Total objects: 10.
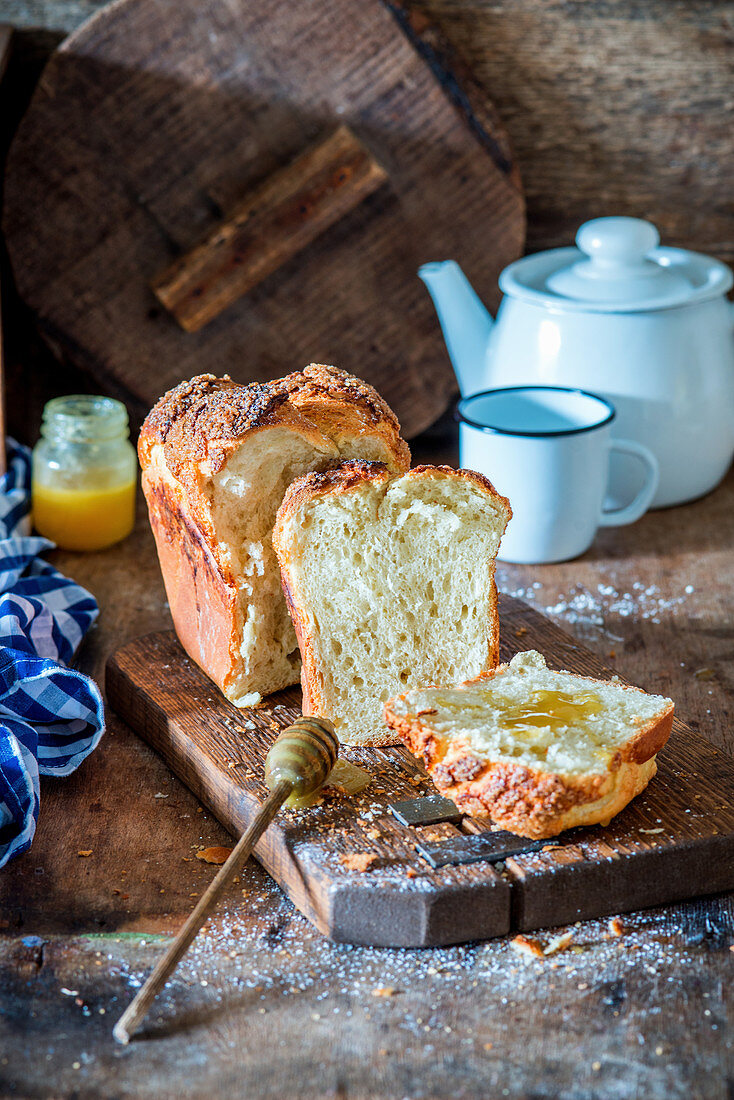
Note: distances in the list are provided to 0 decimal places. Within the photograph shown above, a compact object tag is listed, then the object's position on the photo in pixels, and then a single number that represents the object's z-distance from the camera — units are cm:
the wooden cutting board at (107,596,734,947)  151
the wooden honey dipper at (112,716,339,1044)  144
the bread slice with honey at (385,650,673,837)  152
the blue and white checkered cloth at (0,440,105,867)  156
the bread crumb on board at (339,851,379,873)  152
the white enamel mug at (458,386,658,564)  178
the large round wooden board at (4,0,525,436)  186
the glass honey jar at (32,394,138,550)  182
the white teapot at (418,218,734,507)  182
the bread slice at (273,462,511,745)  160
